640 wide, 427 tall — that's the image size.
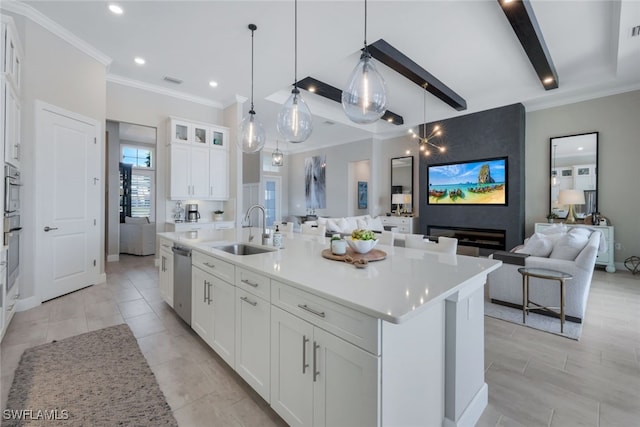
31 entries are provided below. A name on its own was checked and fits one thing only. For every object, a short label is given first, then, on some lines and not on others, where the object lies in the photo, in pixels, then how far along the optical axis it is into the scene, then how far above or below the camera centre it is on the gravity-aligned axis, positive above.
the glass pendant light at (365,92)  2.14 +0.93
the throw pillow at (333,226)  5.54 -0.32
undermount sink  2.55 -0.37
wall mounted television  5.98 +0.65
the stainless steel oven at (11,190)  2.51 +0.18
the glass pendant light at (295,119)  2.86 +0.96
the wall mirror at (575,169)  5.22 +0.82
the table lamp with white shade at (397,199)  7.74 +0.33
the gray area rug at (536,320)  2.65 -1.14
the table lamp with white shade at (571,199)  5.06 +0.23
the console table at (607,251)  4.86 -0.69
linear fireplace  5.98 -0.56
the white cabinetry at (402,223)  7.47 -0.33
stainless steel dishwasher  2.55 -0.69
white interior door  3.33 +0.09
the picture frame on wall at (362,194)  8.96 +0.54
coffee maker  5.49 -0.07
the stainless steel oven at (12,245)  2.48 -0.35
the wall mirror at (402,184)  7.81 +0.77
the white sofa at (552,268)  2.80 -0.60
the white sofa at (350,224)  5.61 -0.30
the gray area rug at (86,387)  1.58 -1.18
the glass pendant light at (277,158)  6.99 +1.32
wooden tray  1.85 -0.31
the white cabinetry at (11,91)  2.47 +1.12
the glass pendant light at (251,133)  3.32 +0.93
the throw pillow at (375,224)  6.64 -0.34
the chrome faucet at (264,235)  2.56 -0.24
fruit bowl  1.95 -0.24
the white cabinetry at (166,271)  2.96 -0.69
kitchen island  1.07 -0.60
